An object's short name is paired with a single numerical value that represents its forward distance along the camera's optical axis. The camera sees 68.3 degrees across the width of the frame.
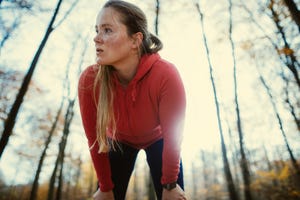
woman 1.57
